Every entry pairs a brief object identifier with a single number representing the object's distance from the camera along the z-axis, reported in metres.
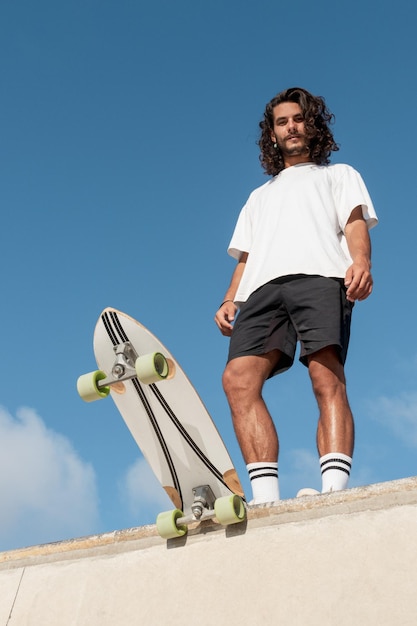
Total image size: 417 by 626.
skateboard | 3.61
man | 3.62
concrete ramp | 2.73
